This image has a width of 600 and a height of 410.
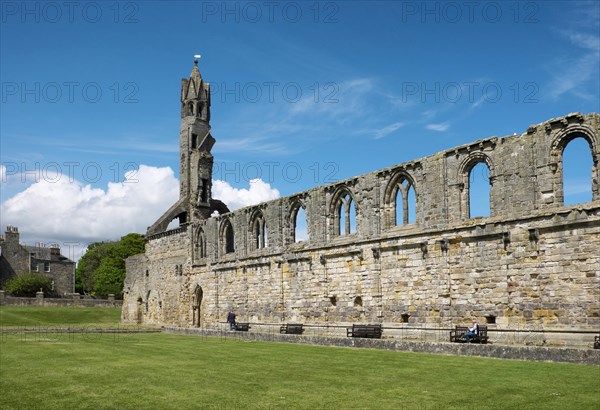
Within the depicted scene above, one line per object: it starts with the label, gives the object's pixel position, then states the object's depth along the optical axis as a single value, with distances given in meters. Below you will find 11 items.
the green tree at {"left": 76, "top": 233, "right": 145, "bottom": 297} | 76.56
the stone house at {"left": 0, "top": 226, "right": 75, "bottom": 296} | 68.88
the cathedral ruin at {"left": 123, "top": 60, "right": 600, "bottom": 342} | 18.98
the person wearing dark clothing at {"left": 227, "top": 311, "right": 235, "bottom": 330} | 31.17
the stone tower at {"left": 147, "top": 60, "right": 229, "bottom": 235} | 44.69
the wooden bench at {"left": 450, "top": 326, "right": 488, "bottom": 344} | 20.06
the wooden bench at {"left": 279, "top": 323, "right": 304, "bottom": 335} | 28.66
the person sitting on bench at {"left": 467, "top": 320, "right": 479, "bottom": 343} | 19.78
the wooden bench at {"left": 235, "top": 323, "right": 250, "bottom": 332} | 30.81
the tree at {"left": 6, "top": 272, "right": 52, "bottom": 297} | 63.66
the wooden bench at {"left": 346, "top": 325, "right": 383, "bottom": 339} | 23.45
